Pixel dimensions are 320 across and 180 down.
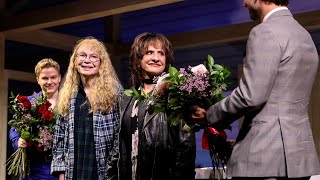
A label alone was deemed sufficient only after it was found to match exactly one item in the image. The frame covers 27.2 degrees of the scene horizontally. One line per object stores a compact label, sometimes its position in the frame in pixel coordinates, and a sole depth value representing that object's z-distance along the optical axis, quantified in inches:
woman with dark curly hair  120.0
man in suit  87.7
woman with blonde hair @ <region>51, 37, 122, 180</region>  137.4
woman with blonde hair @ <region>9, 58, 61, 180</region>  163.8
